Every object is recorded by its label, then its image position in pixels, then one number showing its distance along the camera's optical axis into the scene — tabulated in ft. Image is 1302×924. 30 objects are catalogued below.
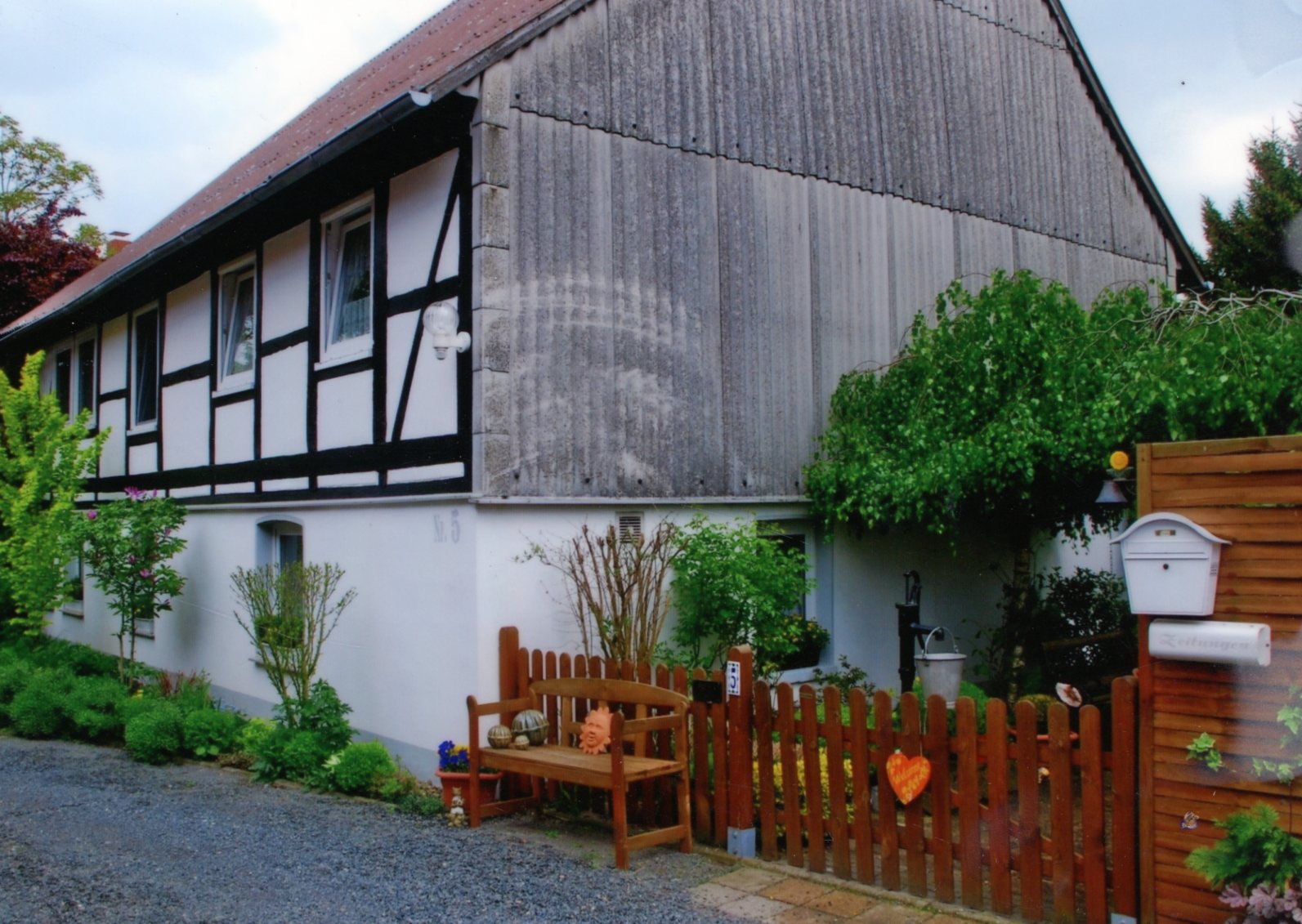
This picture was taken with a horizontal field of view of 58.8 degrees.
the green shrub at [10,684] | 37.45
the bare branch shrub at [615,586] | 26.17
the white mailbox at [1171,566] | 15.30
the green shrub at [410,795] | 24.38
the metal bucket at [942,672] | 28.09
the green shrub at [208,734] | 30.71
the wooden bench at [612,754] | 20.10
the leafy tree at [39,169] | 87.51
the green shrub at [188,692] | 33.32
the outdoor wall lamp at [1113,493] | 24.88
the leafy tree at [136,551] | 36.58
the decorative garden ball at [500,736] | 22.92
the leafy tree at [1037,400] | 24.09
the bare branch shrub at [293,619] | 29.27
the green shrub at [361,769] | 26.16
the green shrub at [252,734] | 30.02
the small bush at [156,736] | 30.42
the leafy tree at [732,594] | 26.71
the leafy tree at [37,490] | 40.47
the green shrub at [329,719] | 28.04
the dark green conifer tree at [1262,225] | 70.13
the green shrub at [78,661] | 41.68
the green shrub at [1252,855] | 13.84
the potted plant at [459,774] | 23.98
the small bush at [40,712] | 34.68
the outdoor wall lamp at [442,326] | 25.26
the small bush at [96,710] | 33.81
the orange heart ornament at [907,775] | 18.10
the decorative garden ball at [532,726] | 23.24
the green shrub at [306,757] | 27.35
